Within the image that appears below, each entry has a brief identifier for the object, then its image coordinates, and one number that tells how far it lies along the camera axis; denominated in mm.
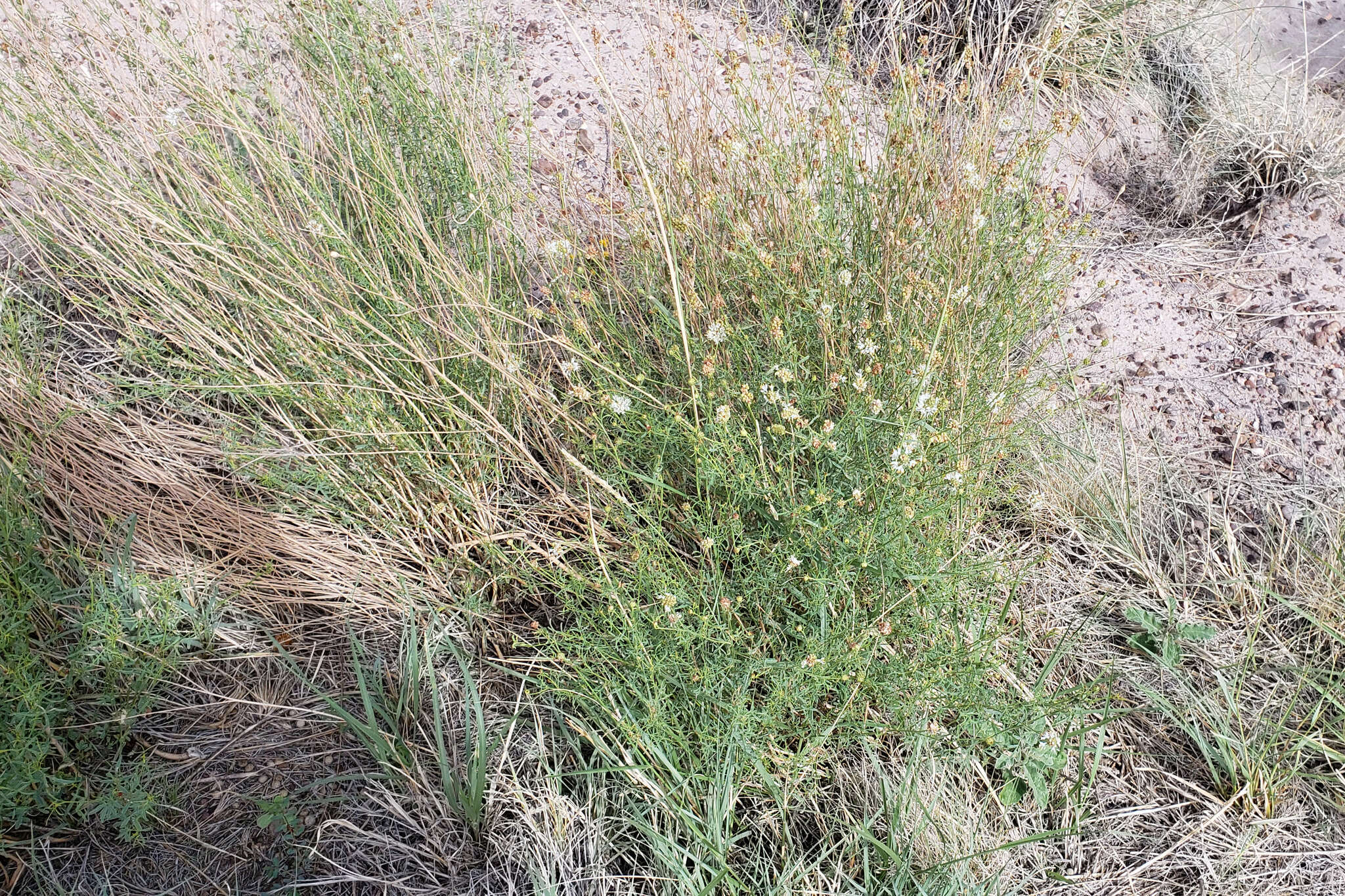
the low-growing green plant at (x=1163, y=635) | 2170
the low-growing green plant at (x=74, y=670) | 1839
